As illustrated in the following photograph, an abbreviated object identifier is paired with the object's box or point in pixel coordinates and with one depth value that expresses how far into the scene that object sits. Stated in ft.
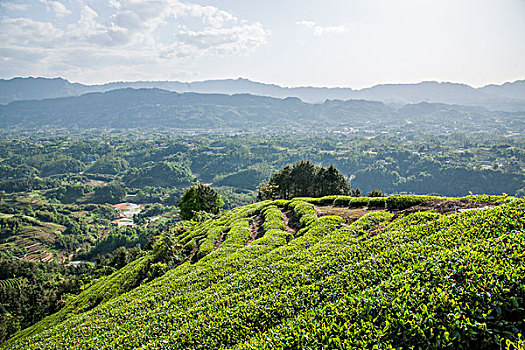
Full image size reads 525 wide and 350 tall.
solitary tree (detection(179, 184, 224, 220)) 186.09
